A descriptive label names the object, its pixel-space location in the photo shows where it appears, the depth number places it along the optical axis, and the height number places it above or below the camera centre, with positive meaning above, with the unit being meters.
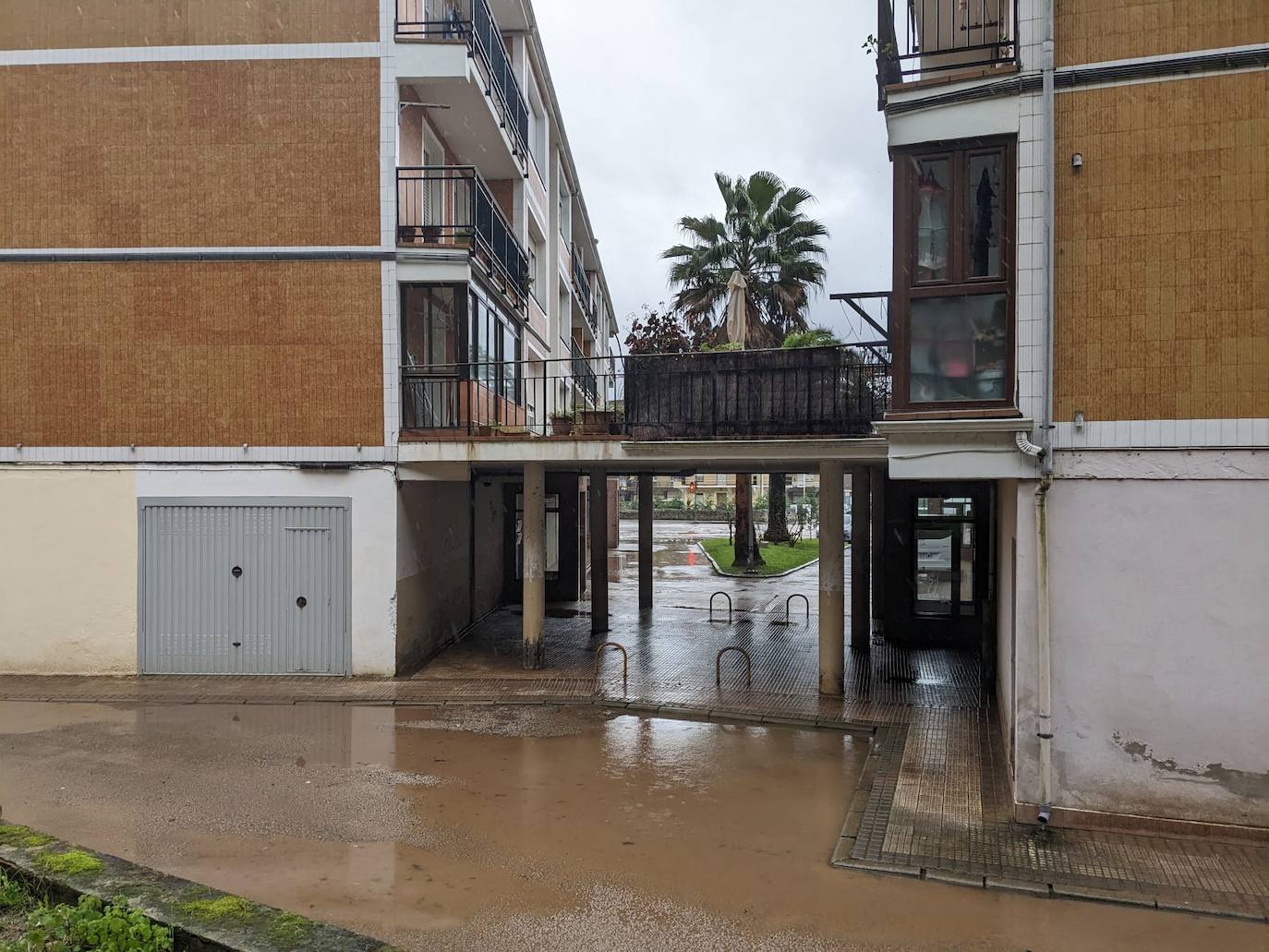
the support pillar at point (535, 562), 13.74 -1.40
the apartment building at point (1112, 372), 6.97 +0.80
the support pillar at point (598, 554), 17.17 -1.58
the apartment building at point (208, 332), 12.85 +1.96
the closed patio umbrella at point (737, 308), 20.83 +3.79
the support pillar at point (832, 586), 12.07 -1.56
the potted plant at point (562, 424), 13.68 +0.72
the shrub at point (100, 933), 4.25 -2.17
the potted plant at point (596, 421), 13.02 +0.71
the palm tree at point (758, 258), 23.94 +5.68
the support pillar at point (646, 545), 20.17 -1.65
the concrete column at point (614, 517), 37.06 -1.92
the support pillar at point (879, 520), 15.56 -0.85
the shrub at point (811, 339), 11.85 +1.73
